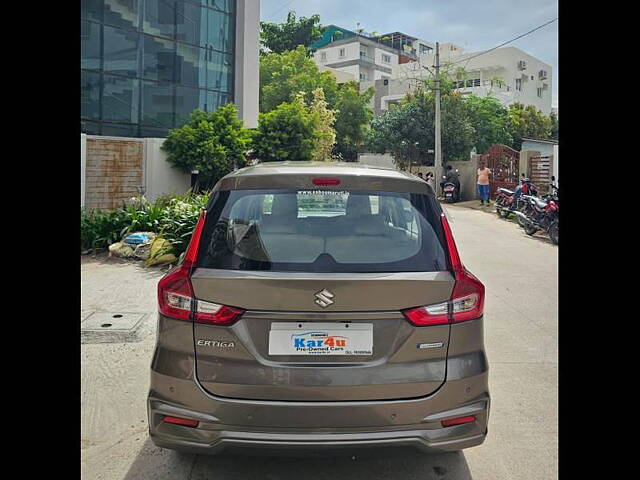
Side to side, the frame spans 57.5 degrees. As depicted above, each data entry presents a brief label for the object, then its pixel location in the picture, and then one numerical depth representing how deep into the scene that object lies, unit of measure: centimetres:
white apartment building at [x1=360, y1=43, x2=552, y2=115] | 4888
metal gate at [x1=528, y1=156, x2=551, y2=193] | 1750
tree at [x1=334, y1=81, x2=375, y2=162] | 3516
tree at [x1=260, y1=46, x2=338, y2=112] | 3441
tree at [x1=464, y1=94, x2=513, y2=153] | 2958
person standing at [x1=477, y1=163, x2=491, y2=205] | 1988
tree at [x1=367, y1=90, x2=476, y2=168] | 2694
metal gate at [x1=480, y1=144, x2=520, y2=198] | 1991
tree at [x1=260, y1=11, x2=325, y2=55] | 4662
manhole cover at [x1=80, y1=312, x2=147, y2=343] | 542
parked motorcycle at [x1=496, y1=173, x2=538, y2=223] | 1591
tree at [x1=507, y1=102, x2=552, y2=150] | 3854
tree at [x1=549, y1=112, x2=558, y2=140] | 4238
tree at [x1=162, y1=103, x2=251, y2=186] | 1449
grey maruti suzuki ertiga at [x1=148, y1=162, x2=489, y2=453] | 250
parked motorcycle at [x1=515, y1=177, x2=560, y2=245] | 1244
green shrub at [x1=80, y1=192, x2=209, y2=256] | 959
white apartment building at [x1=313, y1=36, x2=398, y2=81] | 6100
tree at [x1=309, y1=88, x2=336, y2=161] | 2309
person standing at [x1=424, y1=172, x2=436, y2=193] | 2439
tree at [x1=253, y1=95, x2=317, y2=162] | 1639
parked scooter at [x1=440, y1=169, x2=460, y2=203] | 2219
